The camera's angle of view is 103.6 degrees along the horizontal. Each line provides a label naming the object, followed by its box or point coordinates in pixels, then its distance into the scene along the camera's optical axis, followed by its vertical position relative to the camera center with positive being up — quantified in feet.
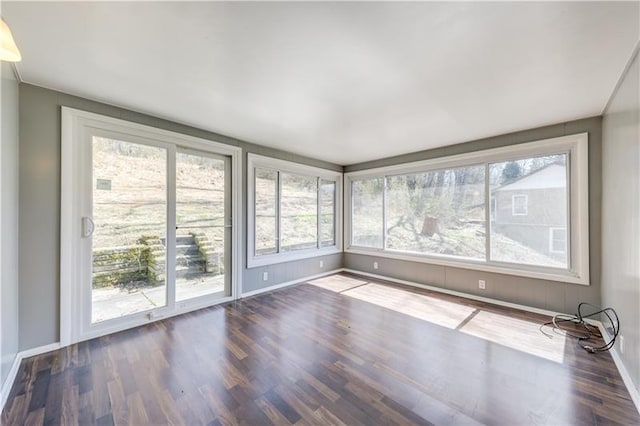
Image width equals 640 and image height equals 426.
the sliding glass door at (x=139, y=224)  8.23 -0.43
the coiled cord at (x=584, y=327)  7.73 -4.20
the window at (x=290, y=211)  13.67 +0.14
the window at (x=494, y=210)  10.19 +0.14
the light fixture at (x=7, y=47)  3.67 +2.46
